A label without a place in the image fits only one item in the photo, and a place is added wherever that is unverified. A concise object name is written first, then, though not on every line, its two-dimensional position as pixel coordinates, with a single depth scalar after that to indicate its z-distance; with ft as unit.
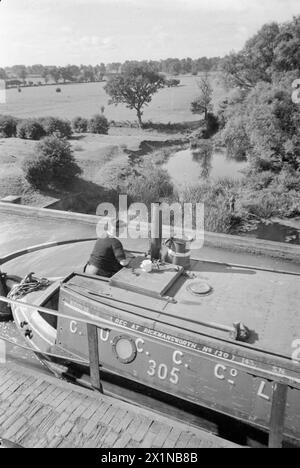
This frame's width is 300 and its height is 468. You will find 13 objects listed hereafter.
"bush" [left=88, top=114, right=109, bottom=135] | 156.87
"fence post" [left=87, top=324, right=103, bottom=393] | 18.35
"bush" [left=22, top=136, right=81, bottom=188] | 77.00
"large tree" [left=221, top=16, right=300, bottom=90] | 102.63
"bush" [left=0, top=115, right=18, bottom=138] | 119.55
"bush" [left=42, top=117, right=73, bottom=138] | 121.41
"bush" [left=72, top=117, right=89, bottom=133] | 156.07
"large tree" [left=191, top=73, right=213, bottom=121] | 200.85
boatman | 23.89
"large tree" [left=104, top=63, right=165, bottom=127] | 185.37
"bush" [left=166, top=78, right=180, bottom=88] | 203.96
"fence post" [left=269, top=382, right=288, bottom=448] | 14.48
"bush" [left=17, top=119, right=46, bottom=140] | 114.11
